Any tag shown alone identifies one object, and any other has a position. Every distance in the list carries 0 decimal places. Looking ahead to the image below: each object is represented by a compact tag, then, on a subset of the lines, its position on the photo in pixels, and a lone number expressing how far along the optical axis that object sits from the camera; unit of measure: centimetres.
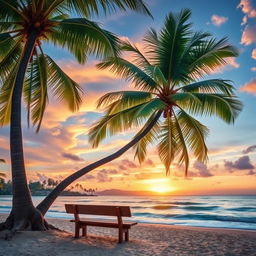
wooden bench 712
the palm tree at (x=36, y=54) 834
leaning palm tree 1125
